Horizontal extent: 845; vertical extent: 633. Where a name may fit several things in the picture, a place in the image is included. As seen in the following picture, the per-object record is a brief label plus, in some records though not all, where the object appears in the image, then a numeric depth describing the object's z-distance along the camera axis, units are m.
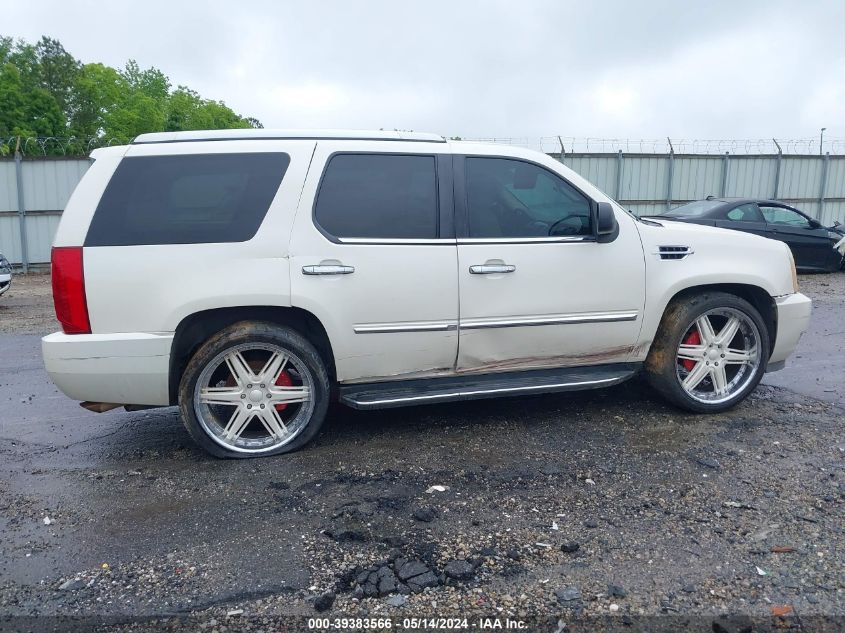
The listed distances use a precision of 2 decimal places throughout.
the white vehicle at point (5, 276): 10.88
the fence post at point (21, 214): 15.43
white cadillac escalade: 3.91
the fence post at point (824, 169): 19.03
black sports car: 12.77
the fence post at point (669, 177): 18.38
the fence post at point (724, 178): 18.58
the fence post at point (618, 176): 18.16
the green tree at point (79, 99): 54.12
